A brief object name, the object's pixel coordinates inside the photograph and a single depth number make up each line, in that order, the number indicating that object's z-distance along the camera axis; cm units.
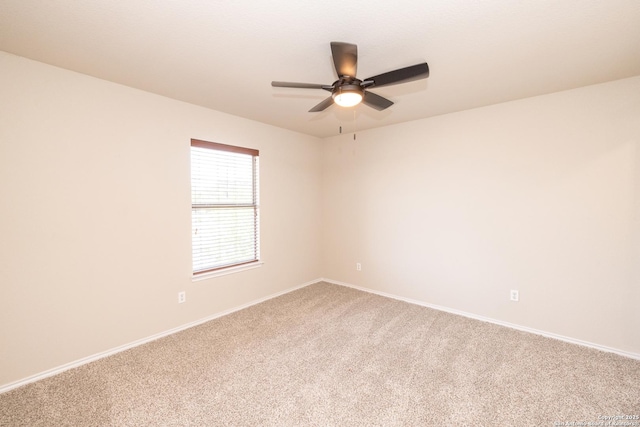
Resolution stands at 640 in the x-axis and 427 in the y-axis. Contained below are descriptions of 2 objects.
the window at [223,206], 326
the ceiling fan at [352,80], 165
